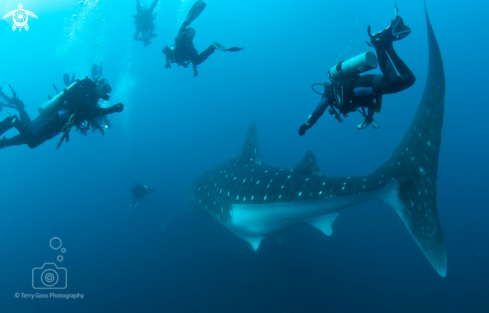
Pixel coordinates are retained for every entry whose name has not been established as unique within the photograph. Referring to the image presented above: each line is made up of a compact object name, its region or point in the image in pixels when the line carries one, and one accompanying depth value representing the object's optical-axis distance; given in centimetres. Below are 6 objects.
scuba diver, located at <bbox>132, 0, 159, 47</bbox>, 1583
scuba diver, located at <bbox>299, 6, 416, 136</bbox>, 315
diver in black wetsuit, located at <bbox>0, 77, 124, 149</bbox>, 585
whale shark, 356
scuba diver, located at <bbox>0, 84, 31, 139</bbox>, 627
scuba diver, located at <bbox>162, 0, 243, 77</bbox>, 738
